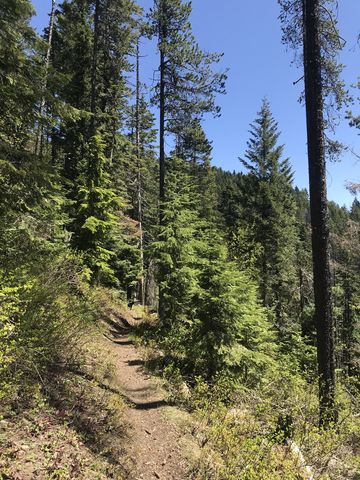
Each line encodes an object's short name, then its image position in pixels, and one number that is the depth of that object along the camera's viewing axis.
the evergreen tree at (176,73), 16.20
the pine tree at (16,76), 6.54
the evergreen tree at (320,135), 7.63
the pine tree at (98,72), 19.19
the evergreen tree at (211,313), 9.45
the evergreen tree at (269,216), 24.41
